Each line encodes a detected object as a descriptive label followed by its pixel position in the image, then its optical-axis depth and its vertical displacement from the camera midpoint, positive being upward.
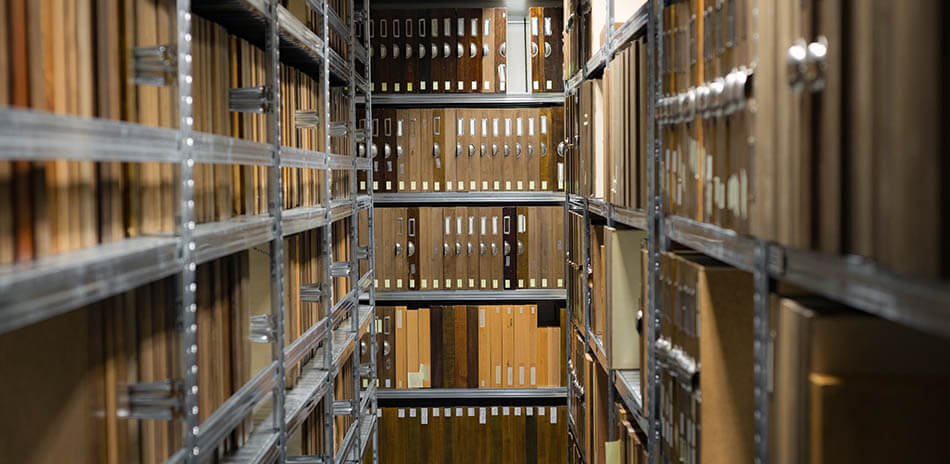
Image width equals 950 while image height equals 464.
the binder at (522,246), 3.98 -0.24
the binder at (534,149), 3.95 +0.22
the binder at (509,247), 3.97 -0.24
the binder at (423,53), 3.92 +0.68
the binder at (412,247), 3.97 -0.23
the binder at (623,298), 2.26 -0.28
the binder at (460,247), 3.97 -0.24
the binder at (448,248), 3.97 -0.24
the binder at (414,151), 3.96 +0.22
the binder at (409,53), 3.92 +0.68
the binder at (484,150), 3.95 +0.22
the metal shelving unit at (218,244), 0.84 -0.06
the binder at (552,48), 3.92 +0.70
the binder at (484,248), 3.97 -0.24
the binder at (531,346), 3.97 -0.71
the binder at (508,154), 3.95 +0.20
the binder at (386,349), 3.95 -0.72
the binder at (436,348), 3.98 -0.72
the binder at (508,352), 3.98 -0.74
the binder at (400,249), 3.97 -0.24
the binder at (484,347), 3.98 -0.72
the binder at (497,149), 3.95 +0.23
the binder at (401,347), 3.96 -0.71
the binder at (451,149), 3.96 +0.23
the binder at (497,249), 3.97 -0.25
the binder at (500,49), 3.92 +0.70
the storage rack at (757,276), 0.69 -0.09
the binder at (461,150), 3.95 +0.22
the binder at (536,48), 3.93 +0.70
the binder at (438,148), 3.96 +0.23
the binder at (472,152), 3.95 +0.21
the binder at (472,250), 3.97 -0.25
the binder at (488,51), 3.92 +0.69
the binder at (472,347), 3.98 -0.72
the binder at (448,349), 3.98 -0.72
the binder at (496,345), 3.98 -0.71
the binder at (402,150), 3.96 +0.23
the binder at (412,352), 3.96 -0.73
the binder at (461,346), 3.98 -0.71
